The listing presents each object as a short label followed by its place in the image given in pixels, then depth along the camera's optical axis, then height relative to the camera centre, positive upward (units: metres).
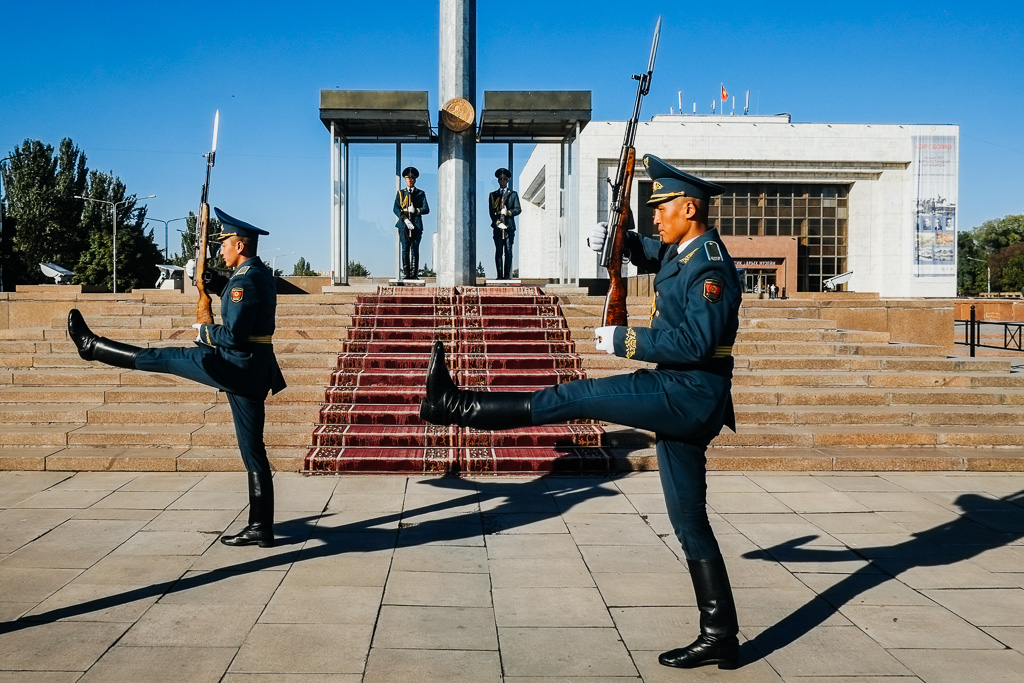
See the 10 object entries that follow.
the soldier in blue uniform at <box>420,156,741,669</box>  3.40 -0.35
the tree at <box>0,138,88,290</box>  50.81 +6.44
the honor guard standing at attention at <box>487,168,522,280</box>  16.36 +2.08
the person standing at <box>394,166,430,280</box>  16.23 +2.01
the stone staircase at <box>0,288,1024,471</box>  7.64 -1.01
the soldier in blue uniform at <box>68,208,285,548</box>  4.68 -0.25
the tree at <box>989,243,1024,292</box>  75.00 +4.37
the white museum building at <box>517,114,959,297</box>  47.34 +7.24
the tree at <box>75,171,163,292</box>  51.22 +4.59
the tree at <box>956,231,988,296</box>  98.06 +5.93
